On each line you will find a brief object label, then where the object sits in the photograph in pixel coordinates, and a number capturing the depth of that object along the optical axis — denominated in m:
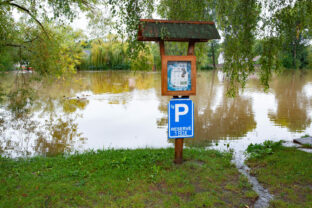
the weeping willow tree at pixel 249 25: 5.85
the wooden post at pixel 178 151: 5.60
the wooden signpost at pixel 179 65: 5.21
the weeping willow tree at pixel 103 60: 50.62
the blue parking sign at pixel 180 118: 5.36
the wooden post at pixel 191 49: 5.50
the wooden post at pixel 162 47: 5.36
